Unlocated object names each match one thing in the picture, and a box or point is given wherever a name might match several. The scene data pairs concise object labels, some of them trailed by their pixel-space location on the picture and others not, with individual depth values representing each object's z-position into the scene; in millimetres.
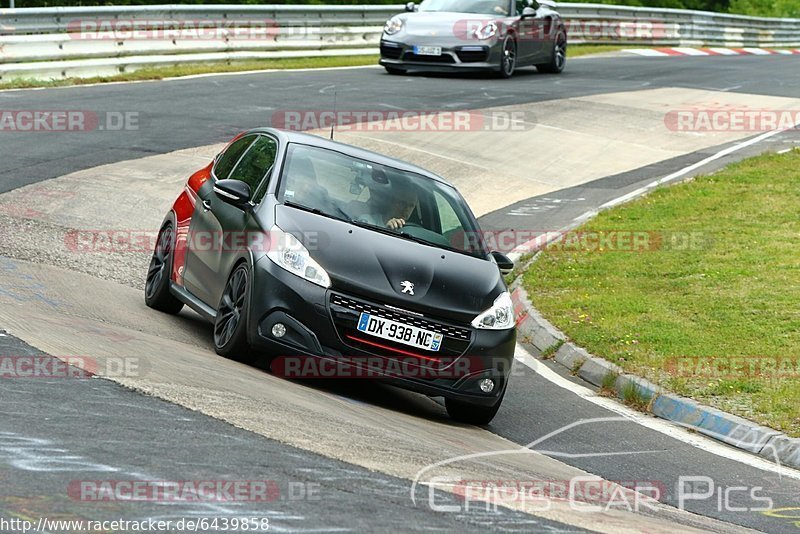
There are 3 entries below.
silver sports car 52562
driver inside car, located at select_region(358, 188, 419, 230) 17453
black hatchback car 15727
